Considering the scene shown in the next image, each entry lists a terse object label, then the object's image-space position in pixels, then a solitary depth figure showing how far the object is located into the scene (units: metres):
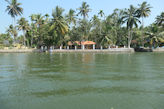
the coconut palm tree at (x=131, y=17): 44.75
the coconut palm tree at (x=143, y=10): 47.00
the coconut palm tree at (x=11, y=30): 62.03
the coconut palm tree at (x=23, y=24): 54.97
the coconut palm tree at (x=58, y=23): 43.94
